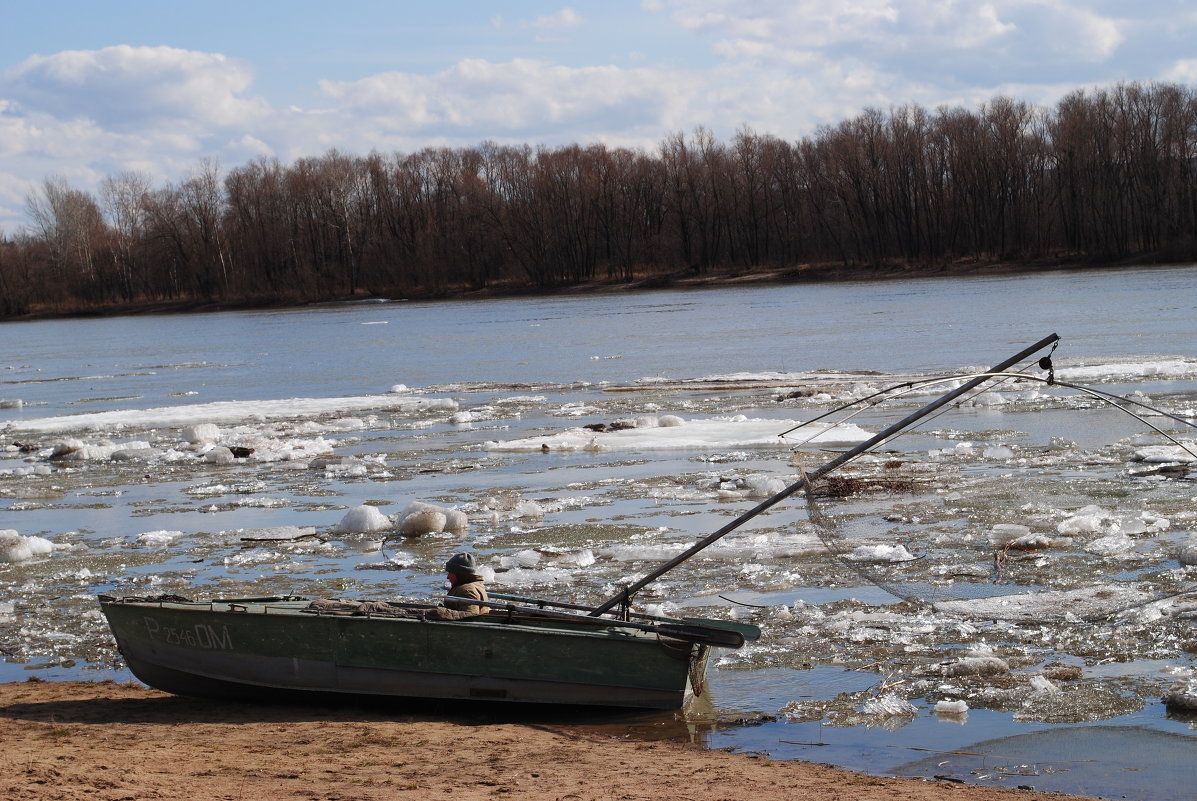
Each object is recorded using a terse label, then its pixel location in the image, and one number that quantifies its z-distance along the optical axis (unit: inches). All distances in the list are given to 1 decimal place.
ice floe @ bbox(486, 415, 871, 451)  1403.8
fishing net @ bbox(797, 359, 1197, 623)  733.9
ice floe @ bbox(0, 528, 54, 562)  978.1
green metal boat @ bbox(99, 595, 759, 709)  586.6
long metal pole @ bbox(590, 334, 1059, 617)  601.6
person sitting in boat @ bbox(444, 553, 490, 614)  629.6
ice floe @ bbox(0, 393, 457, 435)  2006.6
